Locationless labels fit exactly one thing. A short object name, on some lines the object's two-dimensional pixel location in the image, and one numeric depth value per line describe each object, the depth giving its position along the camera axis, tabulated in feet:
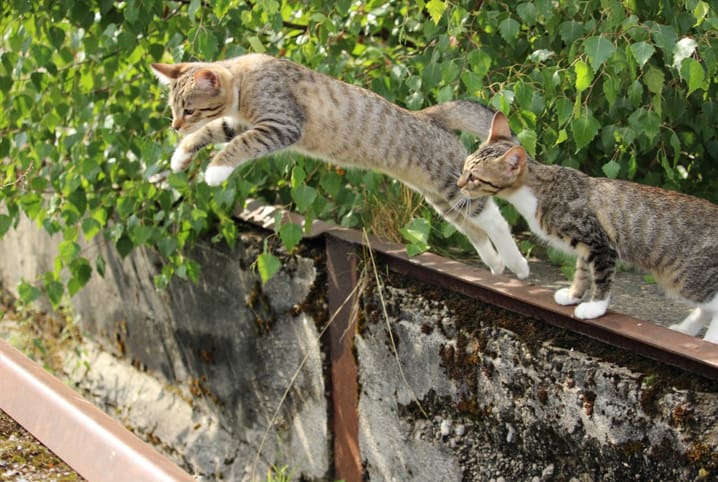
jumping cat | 13.84
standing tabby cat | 11.37
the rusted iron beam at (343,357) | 15.03
